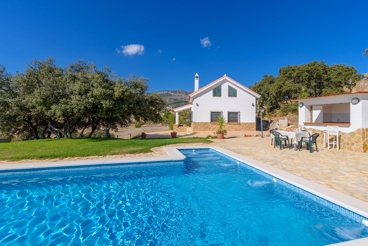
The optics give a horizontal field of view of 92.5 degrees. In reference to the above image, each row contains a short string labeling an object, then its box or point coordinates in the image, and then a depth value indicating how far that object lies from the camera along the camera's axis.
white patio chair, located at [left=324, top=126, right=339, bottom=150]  9.56
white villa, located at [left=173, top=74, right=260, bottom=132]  23.16
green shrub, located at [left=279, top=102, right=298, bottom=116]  25.80
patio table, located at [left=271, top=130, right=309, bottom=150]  9.81
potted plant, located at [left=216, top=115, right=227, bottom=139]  15.51
